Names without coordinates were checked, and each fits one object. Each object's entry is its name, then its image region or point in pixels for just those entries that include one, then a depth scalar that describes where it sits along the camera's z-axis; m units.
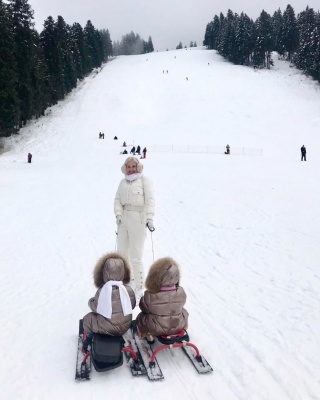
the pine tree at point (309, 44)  60.09
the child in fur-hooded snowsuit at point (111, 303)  3.89
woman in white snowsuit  5.70
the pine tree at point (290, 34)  79.69
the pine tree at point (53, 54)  47.41
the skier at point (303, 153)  26.44
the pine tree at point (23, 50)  36.38
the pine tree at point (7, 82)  28.05
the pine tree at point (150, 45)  163.38
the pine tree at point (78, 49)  60.31
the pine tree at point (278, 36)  82.49
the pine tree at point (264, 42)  71.56
